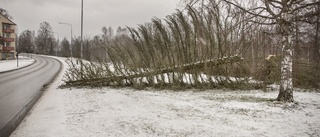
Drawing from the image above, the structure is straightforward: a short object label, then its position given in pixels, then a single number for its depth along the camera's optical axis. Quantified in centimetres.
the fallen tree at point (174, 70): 1459
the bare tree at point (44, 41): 11725
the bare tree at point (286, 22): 962
